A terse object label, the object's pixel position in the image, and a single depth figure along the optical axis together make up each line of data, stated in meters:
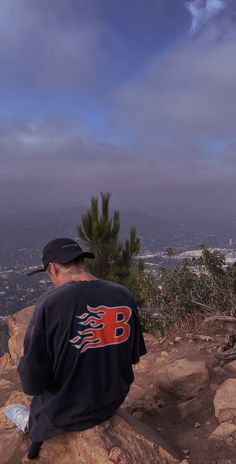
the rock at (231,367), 4.97
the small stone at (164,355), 6.28
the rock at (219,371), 4.92
